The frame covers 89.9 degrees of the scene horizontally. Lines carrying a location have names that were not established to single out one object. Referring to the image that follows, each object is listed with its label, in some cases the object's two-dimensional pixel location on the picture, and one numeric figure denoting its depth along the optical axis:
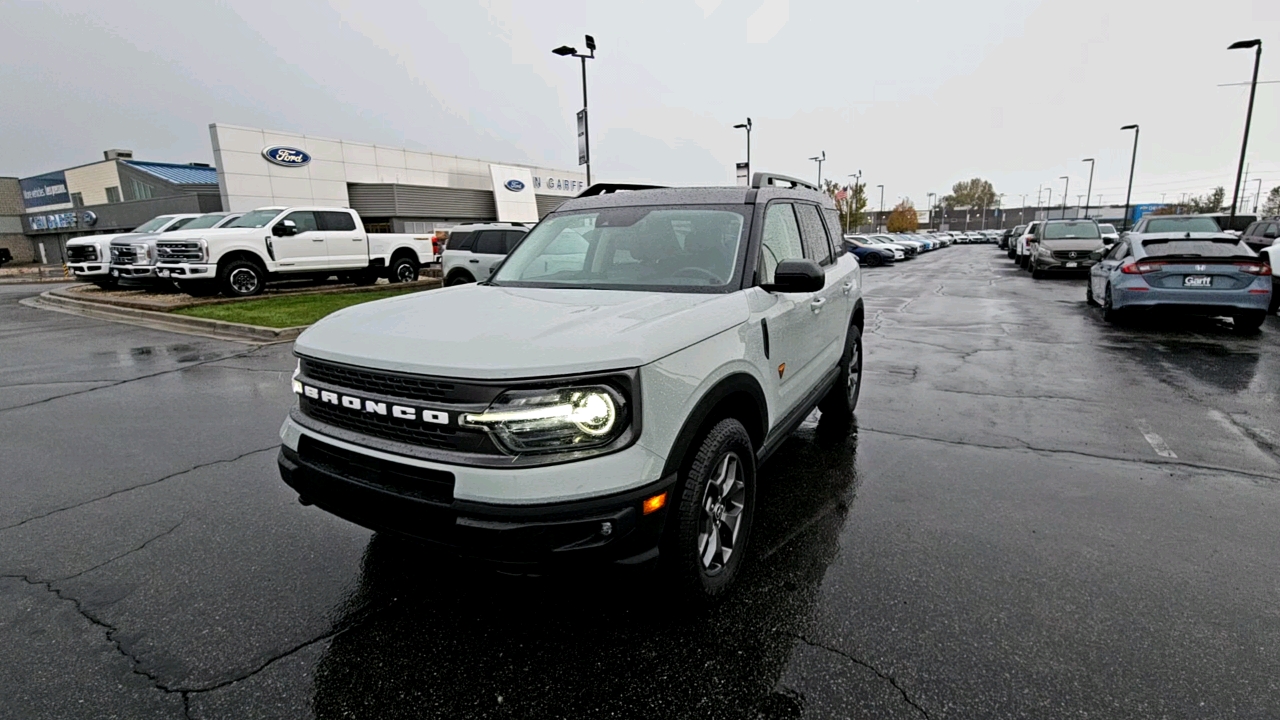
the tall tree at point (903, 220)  104.25
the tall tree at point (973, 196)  128.25
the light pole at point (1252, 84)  21.80
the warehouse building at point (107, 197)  38.07
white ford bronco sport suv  2.20
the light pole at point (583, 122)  18.41
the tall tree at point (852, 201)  60.47
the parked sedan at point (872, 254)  33.66
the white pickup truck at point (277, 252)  14.00
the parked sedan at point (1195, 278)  8.97
